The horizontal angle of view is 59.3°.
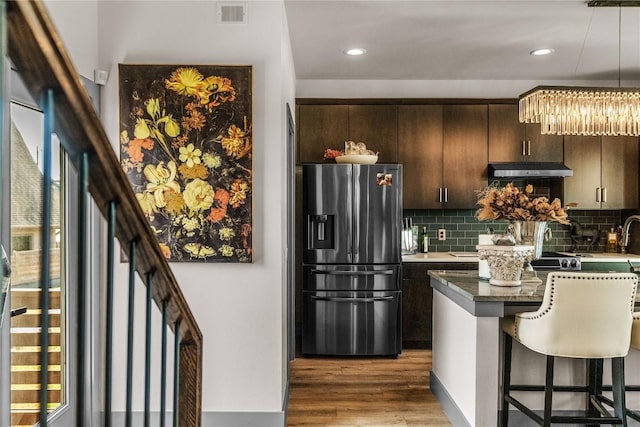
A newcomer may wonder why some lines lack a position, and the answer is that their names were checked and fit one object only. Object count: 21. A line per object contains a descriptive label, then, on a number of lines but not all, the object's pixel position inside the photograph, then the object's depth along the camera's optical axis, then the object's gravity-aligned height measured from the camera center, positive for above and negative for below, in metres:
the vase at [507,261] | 3.07 -0.27
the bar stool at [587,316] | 2.55 -0.48
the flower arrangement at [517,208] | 3.08 +0.02
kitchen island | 2.89 -0.80
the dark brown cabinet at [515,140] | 5.37 +0.69
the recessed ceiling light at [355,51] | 4.48 +1.30
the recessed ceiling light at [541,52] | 4.50 +1.30
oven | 4.93 -0.45
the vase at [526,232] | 3.20 -0.11
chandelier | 3.49 +0.66
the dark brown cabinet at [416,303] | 5.15 -0.84
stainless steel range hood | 5.21 +0.38
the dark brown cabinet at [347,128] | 5.39 +0.80
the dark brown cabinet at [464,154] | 5.39 +0.55
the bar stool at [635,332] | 2.72 -0.58
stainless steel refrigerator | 4.75 -0.41
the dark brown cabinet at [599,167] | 5.36 +0.43
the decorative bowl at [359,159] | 4.81 +0.45
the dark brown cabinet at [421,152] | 5.40 +0.57
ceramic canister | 3.25 -0.31
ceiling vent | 3.16 +1.11
